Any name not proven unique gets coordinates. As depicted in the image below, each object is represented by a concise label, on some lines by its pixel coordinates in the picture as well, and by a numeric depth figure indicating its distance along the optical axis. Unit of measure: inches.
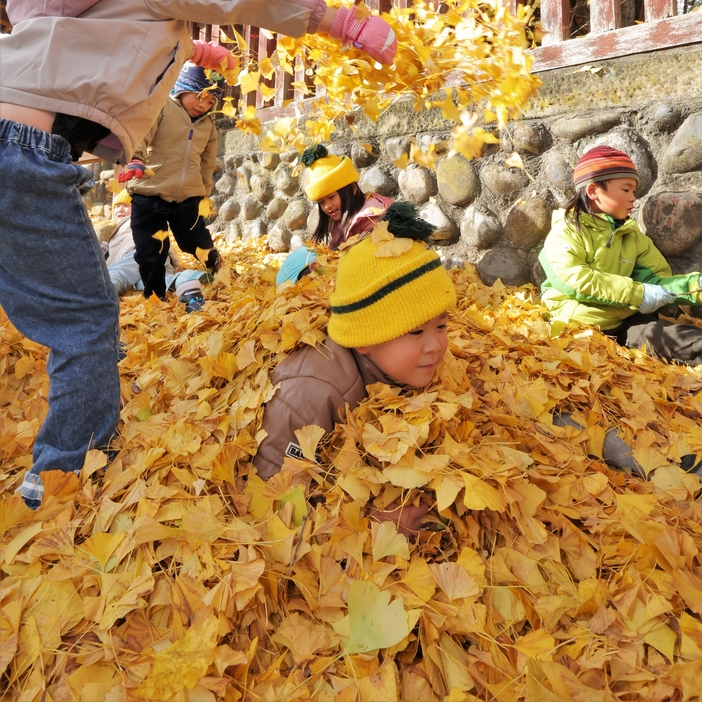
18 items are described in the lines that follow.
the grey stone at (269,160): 161.5
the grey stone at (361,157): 133.3
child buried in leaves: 45.5
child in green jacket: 84.7
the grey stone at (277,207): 161.5
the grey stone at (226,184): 178.5
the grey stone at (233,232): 176.4
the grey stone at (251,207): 169.5
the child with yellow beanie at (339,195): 105.7
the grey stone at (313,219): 148.2
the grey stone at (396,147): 126.2
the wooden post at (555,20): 100.7
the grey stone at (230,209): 177.5
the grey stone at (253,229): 167.6
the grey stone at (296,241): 153.8
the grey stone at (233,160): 174.1
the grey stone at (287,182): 157.5
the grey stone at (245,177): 172.0
